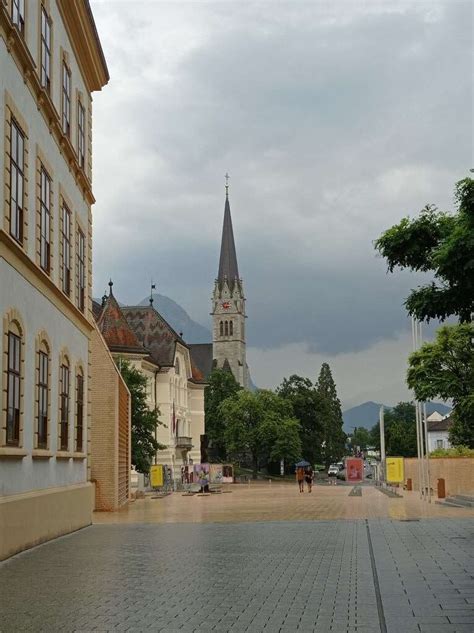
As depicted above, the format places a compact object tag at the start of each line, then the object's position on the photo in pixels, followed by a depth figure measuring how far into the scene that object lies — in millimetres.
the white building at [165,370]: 72375
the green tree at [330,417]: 114469
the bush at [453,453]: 44081
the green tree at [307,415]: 113188
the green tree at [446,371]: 43409
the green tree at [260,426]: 97312
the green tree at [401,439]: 140125
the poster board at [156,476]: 52594
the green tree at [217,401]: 110375
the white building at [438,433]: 132750
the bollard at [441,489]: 38469
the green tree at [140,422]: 53156
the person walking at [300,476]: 54025
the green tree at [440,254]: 14039
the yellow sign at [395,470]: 55125
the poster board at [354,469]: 70250
